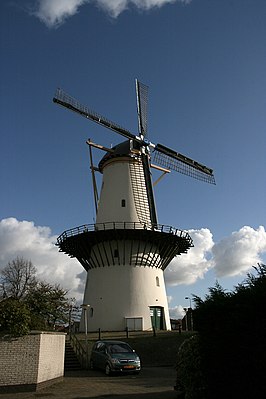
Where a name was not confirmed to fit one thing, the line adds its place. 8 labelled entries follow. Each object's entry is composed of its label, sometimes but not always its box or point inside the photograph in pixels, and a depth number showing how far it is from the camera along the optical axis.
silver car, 15.04
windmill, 28.30
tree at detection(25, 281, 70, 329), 13.62
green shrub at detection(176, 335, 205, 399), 7.80
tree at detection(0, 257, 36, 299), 40.07
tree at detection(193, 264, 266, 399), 6.29
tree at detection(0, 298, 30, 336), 11.23
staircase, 17.72
